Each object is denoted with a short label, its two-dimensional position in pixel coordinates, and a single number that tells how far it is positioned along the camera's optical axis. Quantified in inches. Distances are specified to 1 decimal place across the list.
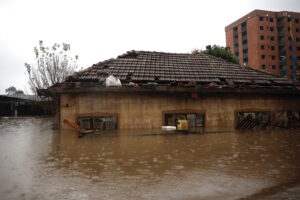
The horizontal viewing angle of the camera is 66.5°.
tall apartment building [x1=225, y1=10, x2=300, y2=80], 2165.4
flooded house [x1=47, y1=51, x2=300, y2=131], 466.9
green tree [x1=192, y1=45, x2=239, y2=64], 1093.1
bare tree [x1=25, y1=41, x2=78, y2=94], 1028.5
